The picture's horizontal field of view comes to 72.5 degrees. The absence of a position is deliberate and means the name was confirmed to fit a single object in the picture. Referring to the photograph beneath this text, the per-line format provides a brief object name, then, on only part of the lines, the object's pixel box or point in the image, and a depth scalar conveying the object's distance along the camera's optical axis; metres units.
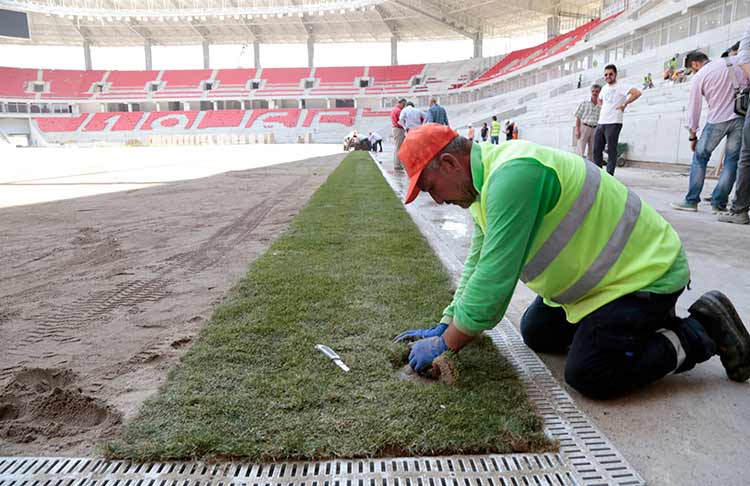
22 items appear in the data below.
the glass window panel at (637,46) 24.22
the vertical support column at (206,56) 60.41
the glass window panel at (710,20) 17.99
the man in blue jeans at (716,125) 5.49
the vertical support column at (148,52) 59.72
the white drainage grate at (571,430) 1.56
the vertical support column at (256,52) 60.19
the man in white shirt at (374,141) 27.02
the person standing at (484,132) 25.66
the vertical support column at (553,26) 47.00
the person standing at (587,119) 8.40
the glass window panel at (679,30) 20.08
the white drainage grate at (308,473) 1.53
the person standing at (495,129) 21.11
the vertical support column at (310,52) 59.22
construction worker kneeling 1.76
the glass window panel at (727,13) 17.16
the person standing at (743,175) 4.96
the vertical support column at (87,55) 59.72
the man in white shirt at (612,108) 7.17
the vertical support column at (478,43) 54.16
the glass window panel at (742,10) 16.15
